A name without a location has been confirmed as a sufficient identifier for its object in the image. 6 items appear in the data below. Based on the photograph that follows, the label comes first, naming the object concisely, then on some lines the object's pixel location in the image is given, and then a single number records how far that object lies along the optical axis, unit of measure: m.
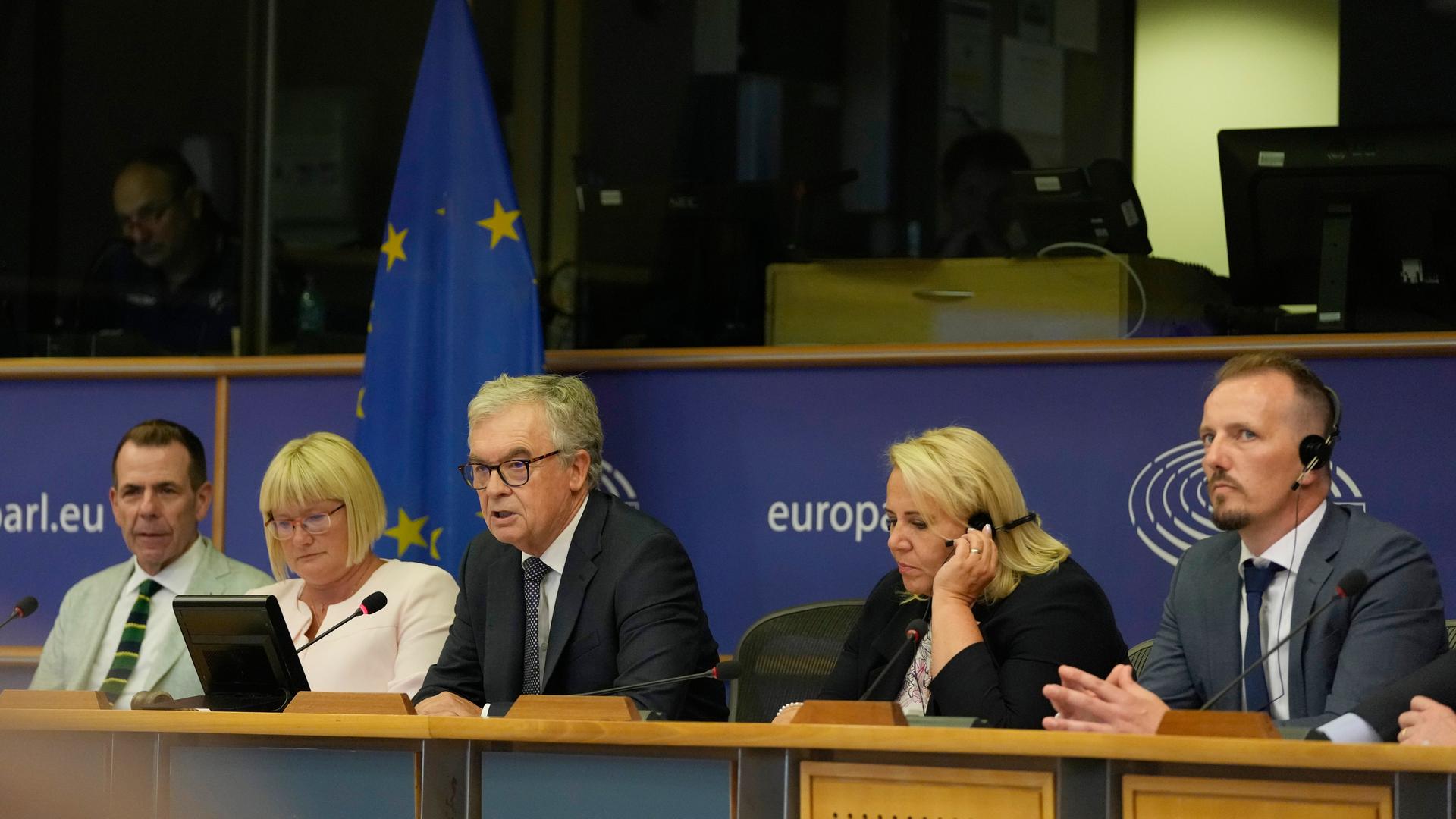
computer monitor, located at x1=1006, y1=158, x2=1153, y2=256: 9.44
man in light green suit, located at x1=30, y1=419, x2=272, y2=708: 7.89
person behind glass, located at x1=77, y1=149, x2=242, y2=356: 11.75
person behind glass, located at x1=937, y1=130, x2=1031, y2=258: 11.45
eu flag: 8.55
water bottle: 11.59
